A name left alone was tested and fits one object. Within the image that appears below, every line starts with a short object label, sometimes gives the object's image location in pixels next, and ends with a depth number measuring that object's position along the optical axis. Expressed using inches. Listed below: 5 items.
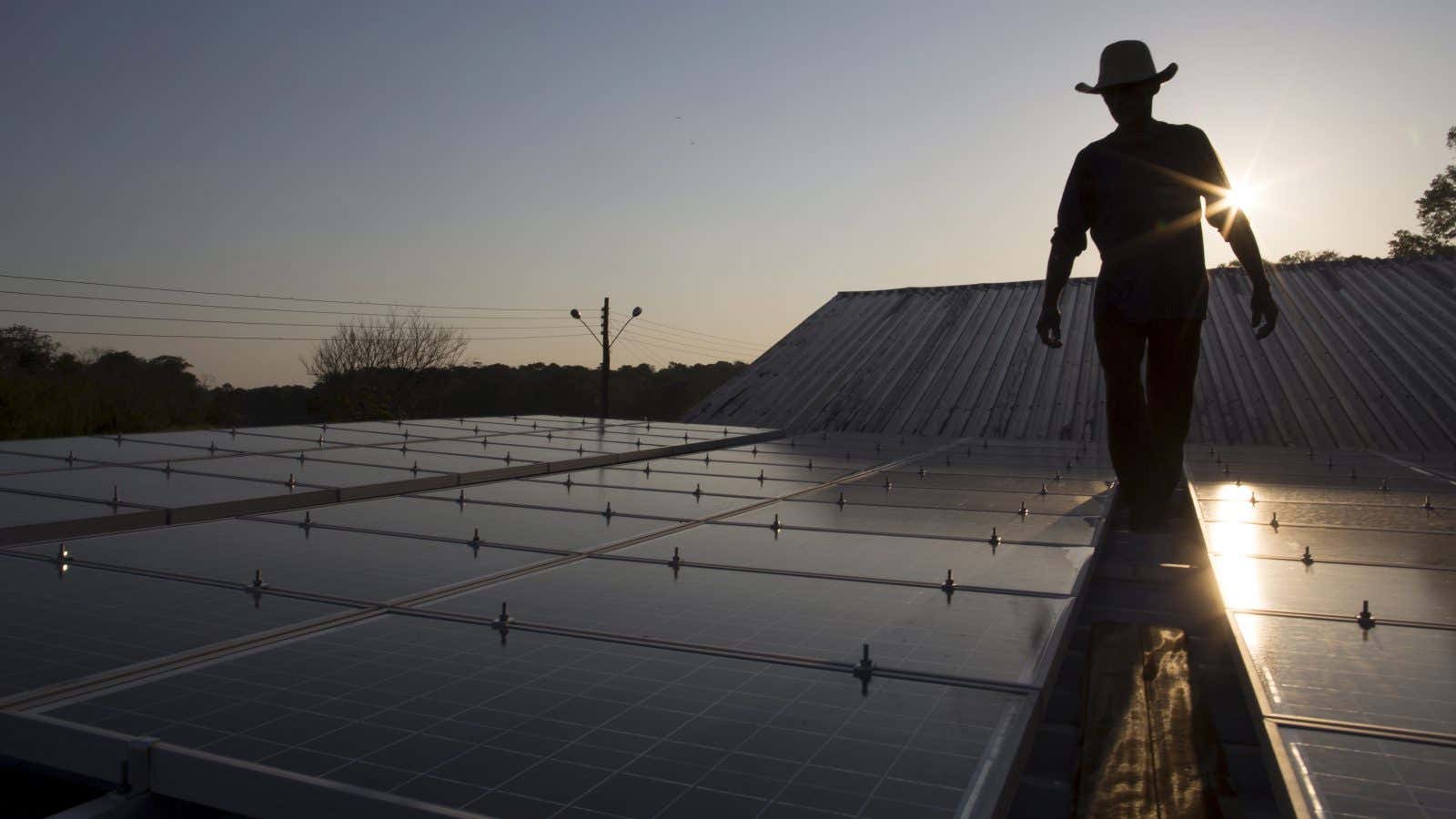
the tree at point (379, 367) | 2455.0
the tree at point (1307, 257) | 2714.6
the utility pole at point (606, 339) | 1878.7
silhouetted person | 233.9
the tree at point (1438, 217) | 2187.5
